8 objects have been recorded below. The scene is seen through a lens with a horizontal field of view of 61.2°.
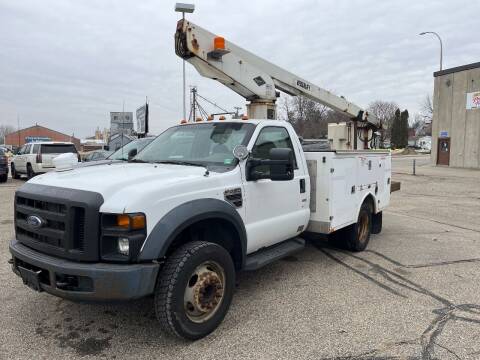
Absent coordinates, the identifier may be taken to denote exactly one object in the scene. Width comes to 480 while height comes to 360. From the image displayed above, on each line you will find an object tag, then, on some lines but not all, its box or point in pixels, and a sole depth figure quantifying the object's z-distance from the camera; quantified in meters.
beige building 27.73
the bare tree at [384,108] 84.45
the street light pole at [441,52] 30.50
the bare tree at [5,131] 122.34
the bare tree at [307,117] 40.48
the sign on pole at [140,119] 19.88
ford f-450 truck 2.98
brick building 109.00
